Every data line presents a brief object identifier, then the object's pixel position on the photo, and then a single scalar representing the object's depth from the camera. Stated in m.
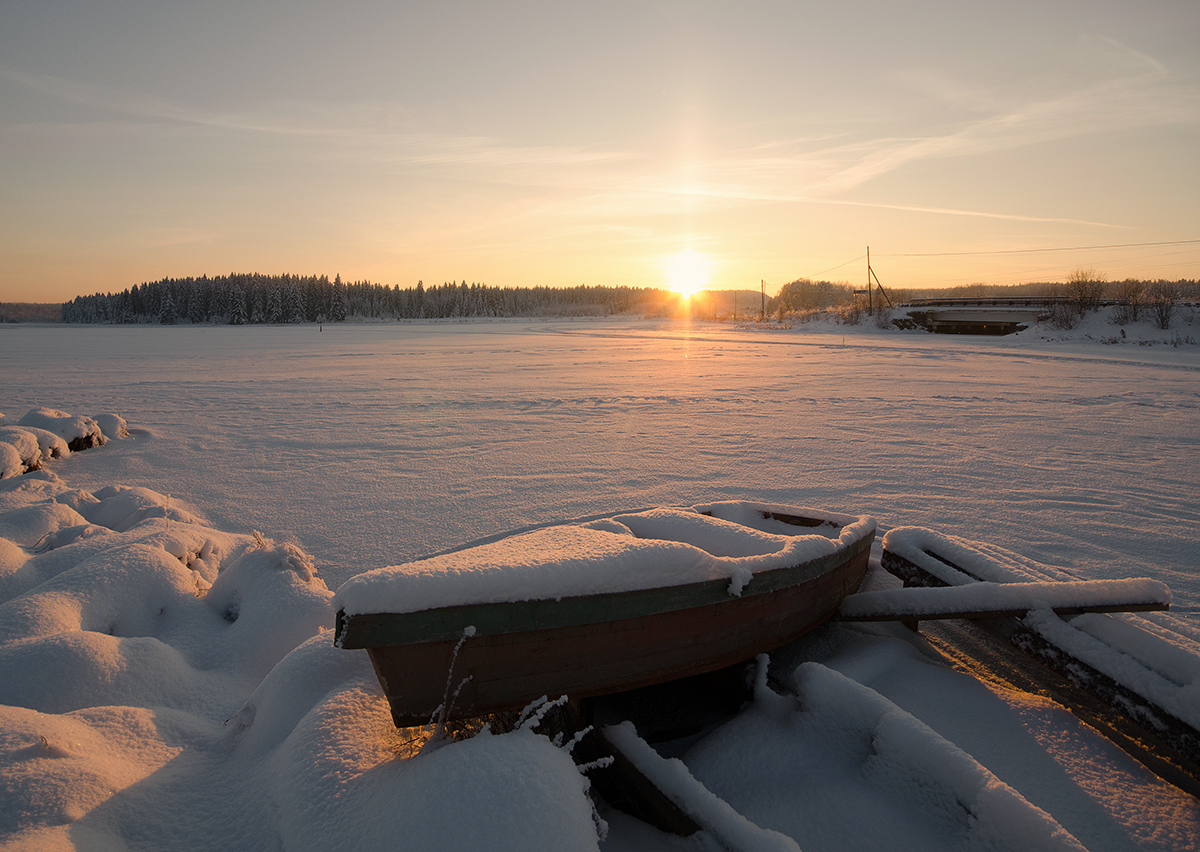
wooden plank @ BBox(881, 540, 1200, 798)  2.07
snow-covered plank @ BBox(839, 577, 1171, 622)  2.46
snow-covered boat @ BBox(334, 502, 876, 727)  1.85
